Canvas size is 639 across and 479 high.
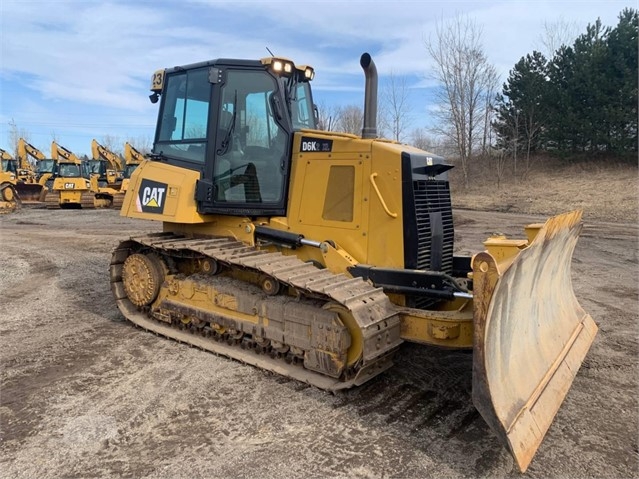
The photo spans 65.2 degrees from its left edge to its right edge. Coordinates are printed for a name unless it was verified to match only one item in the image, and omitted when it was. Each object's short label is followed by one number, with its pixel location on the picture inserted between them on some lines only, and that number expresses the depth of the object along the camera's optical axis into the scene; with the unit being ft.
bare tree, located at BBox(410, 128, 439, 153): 131.01
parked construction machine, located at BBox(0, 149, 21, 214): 75.00
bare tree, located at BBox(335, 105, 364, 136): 126.00
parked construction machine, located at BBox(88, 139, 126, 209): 84.50
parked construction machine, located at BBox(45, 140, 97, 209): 80.69
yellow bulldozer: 12.30
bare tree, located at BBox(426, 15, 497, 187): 106.01
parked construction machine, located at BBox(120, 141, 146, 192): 88.99
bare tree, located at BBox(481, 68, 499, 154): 107.96
